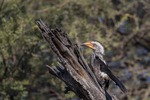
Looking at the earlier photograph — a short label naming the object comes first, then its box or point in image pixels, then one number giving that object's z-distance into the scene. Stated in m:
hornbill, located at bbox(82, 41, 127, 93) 11.91
